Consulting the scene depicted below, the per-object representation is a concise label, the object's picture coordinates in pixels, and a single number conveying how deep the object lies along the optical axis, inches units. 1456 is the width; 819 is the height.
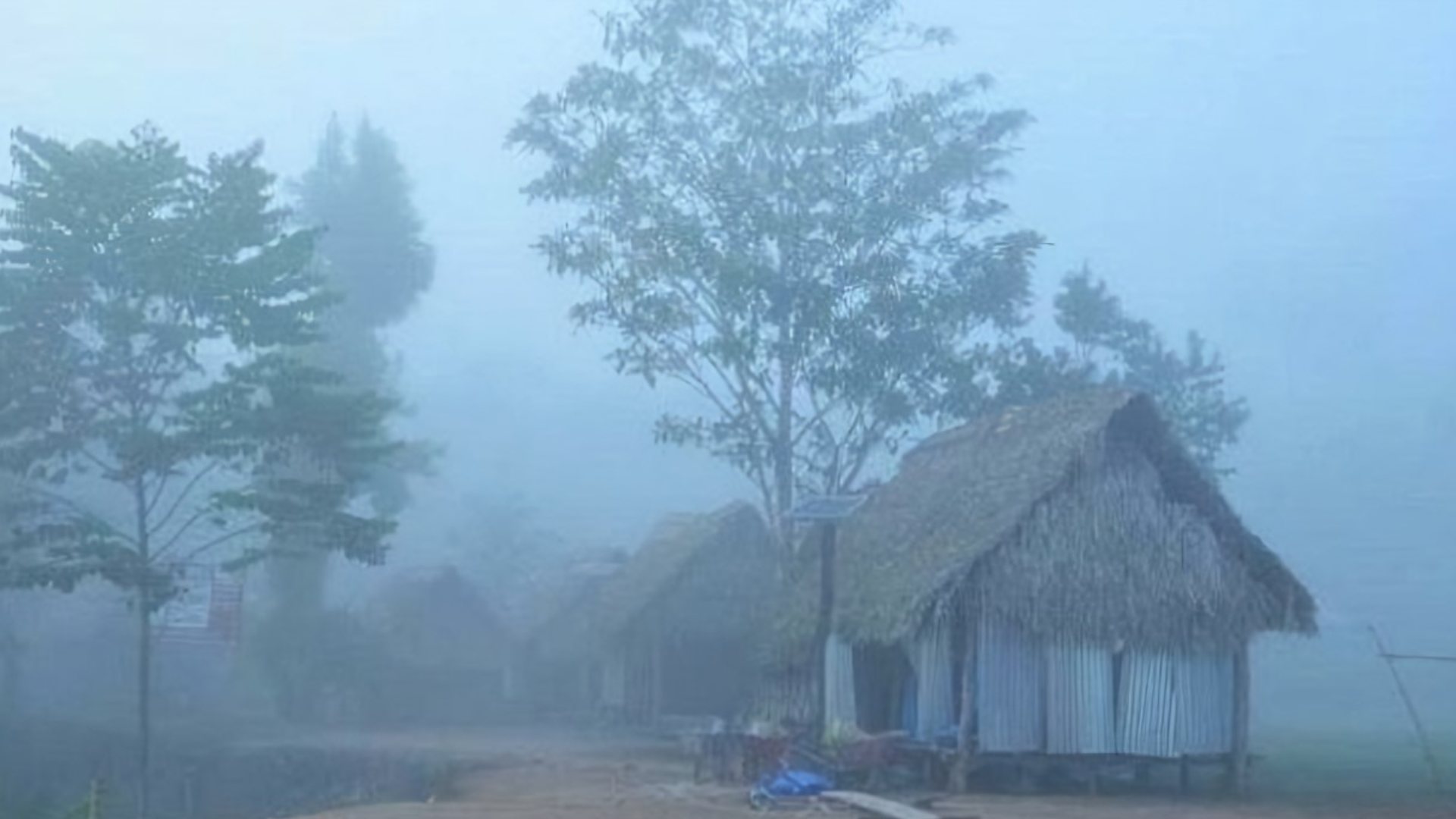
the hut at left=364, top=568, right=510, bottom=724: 1642.5
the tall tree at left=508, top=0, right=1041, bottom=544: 1363.2
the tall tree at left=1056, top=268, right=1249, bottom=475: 1606.8
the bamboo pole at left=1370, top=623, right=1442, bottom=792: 851.3
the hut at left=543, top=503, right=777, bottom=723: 1457.9
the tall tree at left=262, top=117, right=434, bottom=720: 1772.9
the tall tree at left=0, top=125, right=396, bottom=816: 1172.5
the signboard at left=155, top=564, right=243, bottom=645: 1510.8
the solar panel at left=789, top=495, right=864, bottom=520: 1050.7
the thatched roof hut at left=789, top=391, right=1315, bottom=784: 964.0
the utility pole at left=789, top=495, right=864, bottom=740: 1054.4
